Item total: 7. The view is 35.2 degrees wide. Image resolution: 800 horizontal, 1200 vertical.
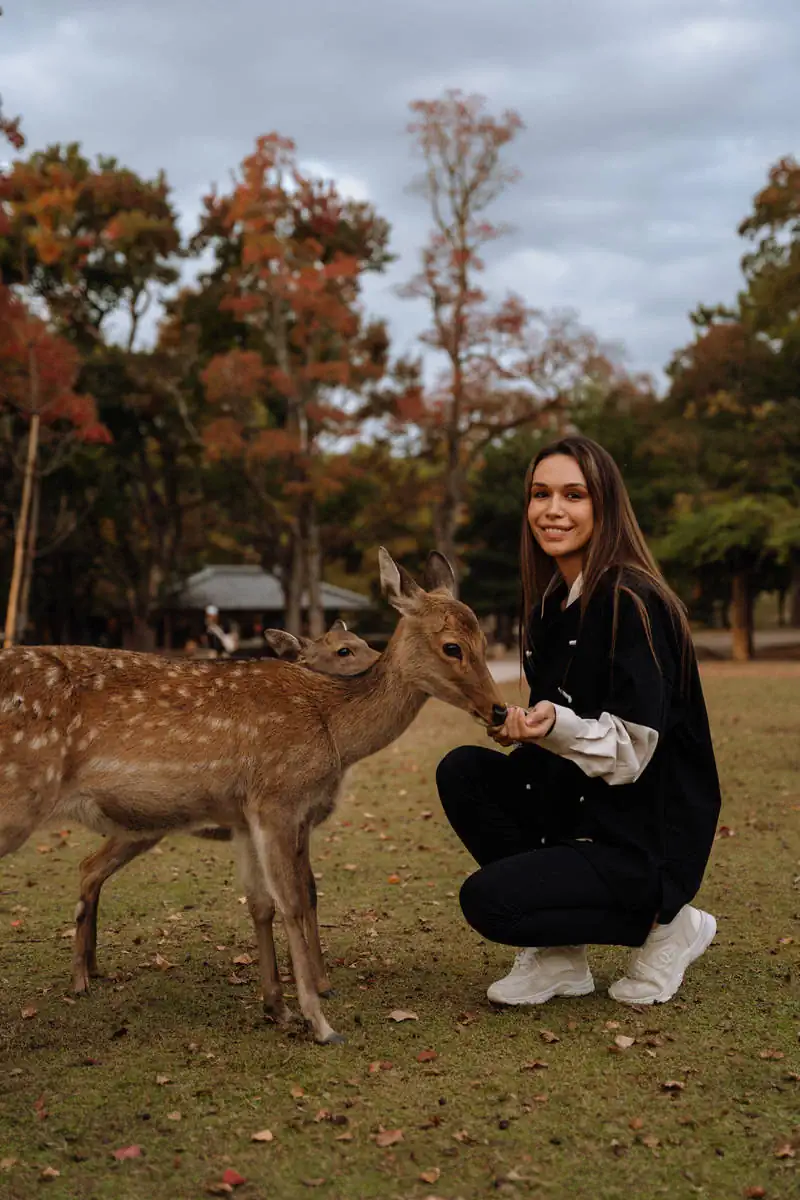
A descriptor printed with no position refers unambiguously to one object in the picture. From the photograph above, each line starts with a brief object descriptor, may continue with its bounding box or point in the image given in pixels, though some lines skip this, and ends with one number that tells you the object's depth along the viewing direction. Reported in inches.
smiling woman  165.5
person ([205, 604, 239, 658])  837.9
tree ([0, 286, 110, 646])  954.7
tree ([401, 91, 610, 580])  1243.2
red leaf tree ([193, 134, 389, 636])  1191.6
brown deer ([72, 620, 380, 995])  188.4
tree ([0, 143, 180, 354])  1153.4
